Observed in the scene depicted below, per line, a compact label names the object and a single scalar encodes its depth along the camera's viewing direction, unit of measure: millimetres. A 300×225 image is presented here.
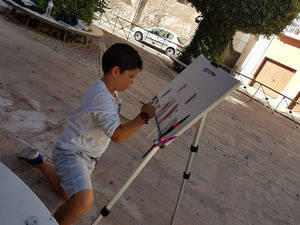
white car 17141
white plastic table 1122
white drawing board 1898
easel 1881
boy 1876
